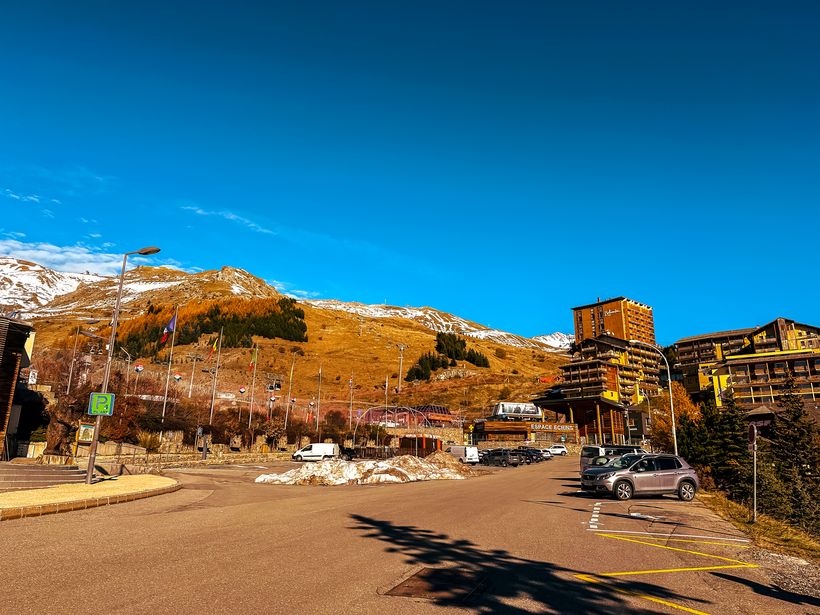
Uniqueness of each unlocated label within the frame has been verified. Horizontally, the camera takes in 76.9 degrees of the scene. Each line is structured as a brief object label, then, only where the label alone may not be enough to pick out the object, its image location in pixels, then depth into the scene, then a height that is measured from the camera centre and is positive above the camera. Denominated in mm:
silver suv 19703 -1813
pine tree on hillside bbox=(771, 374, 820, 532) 35062 -753
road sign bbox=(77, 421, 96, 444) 34438 -1165
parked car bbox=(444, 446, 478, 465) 53750 -2825
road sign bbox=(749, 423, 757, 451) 15469 -59
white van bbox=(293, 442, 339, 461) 46906 -2662
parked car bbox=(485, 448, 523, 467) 52781 -3191
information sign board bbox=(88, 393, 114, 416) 21031 +441
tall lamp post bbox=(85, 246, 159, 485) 19906 +1713
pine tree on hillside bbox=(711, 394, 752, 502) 31312 -775
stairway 18172 -2303
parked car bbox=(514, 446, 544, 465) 57344 -3108
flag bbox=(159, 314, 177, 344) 47809 +8267
